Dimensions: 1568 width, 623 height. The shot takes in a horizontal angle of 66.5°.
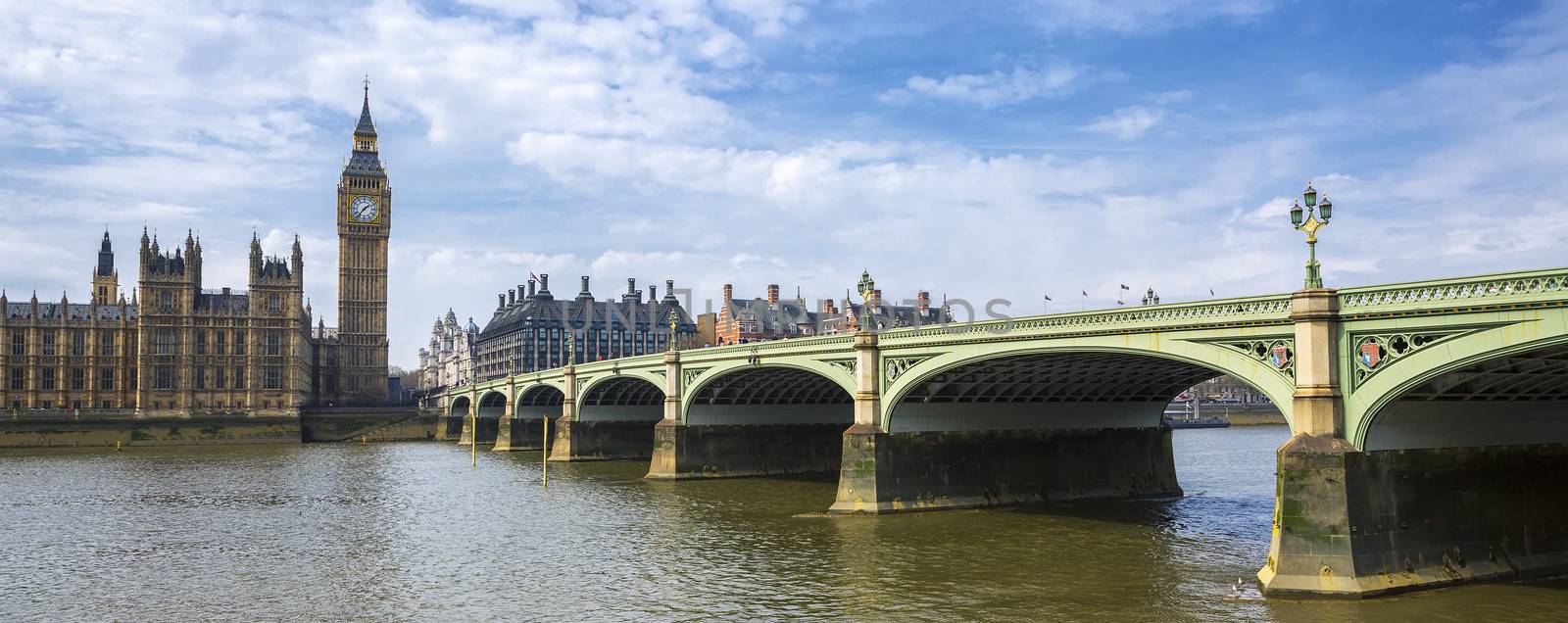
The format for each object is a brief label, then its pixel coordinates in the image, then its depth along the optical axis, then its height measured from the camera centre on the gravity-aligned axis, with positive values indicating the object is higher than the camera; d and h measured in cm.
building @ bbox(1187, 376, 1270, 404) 18812 -152
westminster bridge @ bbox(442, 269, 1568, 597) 2694 -86
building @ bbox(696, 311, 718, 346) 17588 +952
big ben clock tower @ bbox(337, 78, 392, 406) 16188 +1555
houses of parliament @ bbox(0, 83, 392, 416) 12938 +578
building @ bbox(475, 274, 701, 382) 18375 +999
